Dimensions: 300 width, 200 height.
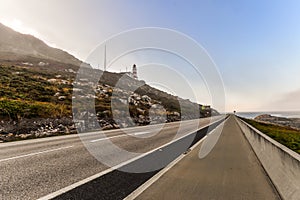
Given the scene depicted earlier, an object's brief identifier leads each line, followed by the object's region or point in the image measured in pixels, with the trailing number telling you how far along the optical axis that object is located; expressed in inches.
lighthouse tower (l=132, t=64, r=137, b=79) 4030.0
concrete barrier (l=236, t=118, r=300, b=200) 179.2
